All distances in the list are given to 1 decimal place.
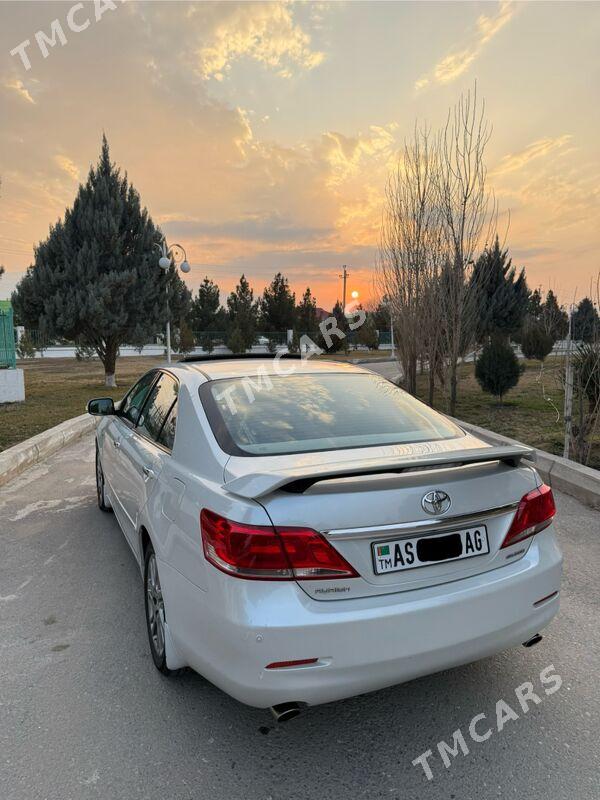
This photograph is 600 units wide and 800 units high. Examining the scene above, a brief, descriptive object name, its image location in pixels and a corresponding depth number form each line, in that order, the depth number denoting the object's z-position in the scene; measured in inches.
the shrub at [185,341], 1665.8
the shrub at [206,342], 1833.2
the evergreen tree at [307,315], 2092.8
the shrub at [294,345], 1708.3
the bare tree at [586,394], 263.0
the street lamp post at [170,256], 701.3
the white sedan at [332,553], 74.9
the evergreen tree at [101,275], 689.6
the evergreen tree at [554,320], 668.7
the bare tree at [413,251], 468.8
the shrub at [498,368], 478.9
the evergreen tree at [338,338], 1643.7
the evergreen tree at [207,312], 2049.7
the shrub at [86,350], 853.5
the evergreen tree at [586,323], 262.9
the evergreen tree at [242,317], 1669.5
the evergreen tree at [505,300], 1051.1
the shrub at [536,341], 964.1
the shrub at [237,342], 1652.3
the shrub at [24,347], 1311.5
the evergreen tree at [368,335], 1831.9
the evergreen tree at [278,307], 2140.7
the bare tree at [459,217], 409.7
